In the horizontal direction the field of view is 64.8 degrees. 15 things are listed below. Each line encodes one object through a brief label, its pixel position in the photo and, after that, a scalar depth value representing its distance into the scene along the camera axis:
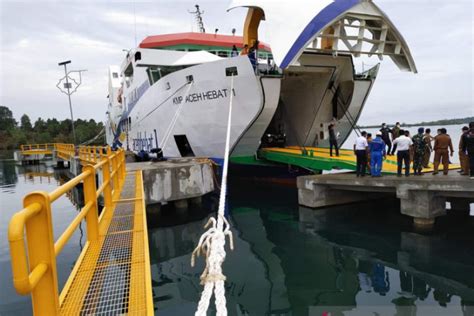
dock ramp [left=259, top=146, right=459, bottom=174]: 11.20
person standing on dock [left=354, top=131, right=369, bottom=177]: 10.16
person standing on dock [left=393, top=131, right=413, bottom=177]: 9.28
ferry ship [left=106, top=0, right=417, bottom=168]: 11.85
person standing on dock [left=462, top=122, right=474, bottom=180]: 8.17
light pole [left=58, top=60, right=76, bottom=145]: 26.42
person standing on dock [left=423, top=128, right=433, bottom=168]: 9.88
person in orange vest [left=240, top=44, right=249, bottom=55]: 13.38
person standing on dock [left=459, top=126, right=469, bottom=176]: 8.91
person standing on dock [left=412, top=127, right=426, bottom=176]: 9.41
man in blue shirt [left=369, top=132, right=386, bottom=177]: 9.85
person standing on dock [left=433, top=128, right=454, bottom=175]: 9.26
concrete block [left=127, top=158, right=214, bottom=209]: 10.40
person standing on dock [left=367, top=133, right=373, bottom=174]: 10.29
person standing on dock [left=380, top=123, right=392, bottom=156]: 13.31
